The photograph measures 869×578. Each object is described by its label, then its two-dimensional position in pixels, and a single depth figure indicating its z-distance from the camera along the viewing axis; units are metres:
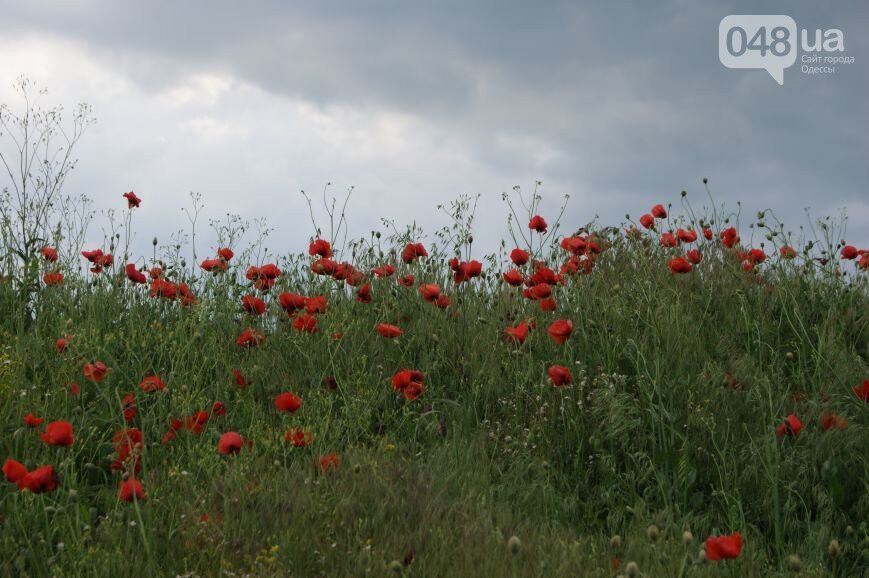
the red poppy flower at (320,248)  4.62
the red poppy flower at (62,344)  3.86
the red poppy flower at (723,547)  2.35
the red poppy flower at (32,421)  3.06
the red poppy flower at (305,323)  4.16
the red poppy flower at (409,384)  3.59
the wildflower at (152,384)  3.50
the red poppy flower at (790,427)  3.53
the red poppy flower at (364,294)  4.56
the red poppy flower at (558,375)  3.50
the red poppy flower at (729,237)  5.65
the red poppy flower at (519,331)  3.96
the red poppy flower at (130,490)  2.77
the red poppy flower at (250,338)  4.28
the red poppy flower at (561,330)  3.75
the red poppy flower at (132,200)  5.43
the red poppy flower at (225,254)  5.47
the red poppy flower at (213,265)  5.29
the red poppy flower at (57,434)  2.91
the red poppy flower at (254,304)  4.77
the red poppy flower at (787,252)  5.73
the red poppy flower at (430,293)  4.32
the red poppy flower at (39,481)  2.68
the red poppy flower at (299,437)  3.37
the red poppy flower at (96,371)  3.41
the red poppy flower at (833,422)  3.88
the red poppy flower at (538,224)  5.32
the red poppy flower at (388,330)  3.98
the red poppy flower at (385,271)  5.05
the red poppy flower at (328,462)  3.20
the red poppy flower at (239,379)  4.07
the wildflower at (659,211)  6.00
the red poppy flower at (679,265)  4.66
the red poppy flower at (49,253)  5.13
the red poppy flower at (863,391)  4.04
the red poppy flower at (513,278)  4.43
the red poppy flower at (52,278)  4.95
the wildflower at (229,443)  2.96
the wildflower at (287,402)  3.38
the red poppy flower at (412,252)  5.09
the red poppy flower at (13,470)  2.73
